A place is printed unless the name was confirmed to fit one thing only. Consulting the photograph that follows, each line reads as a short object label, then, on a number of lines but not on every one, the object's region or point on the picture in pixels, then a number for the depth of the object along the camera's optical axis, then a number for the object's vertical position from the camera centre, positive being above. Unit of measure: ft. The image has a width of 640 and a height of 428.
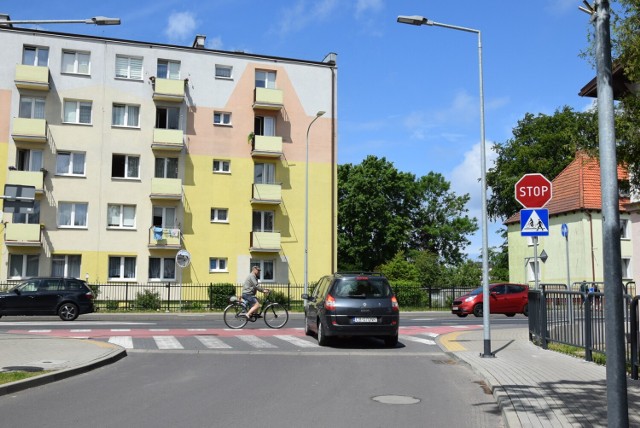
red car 100.37 -1.60
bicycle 67.51 -2.67
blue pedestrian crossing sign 40.75 +4.10
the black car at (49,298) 81.71 -1.46
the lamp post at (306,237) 113.46 +8.59
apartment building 122.52 +24.29
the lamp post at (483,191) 43.24 +6.39
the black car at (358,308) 49.32 -1.36
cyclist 65.98 -0.38
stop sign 41.75 +6.05
